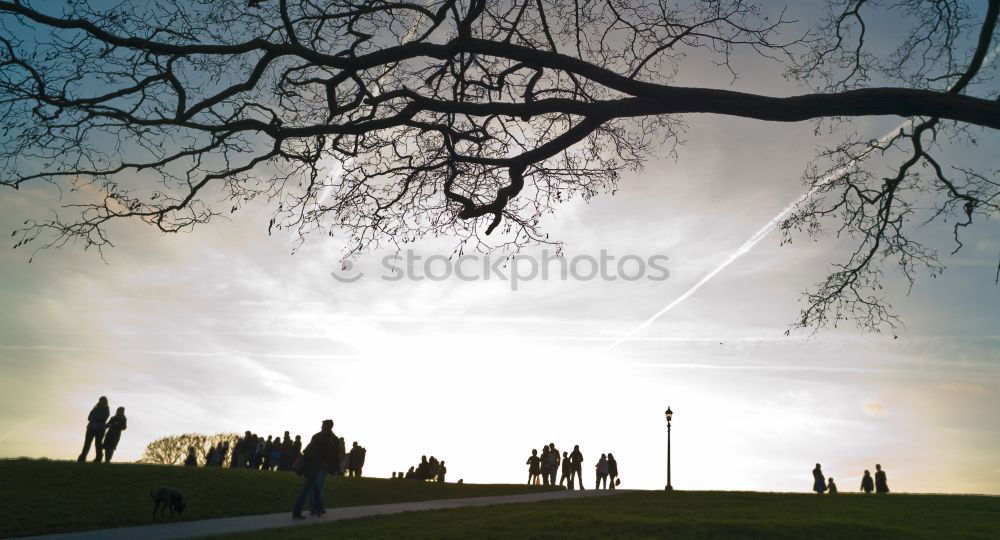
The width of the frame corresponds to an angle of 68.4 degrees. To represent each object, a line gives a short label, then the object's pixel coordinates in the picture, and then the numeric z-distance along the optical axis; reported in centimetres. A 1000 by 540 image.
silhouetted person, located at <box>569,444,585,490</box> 3086
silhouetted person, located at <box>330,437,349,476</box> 2683
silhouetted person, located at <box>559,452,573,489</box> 3156
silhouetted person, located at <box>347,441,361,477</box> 3347
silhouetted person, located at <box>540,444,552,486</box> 3079
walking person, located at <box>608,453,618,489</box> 3300
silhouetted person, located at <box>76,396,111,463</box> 2083
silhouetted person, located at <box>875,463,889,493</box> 3354
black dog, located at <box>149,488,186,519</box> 1573
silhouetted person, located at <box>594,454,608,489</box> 3225
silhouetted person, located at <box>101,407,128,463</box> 2164
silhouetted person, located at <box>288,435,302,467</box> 3000
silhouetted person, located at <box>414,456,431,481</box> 3429
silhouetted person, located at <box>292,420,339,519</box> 1502
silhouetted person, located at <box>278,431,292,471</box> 3020
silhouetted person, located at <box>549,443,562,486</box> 3055
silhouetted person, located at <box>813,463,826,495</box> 3478
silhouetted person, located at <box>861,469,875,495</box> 3550
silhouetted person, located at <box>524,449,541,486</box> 3225
